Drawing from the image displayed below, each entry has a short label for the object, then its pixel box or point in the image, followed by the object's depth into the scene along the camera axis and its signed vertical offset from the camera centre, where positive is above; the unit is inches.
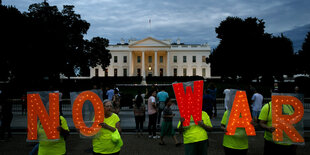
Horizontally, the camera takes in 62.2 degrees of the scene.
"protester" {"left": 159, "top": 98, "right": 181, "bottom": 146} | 296.0 -53.8
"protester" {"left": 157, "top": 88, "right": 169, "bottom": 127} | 422.9 -33.1
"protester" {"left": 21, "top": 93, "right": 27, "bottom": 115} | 562.3 -44.0
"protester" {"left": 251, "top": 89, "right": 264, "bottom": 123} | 387.2 -38.2
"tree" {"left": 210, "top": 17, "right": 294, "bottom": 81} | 1615.4 +172.1
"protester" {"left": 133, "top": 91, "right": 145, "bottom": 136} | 349.7 -41.9
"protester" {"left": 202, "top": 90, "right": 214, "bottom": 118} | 415.8 -38.6
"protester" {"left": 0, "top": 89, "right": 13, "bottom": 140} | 327.5 -41.6
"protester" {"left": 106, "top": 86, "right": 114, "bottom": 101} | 494.6 -27.0
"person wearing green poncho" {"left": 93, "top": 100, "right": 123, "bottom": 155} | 150.9 -34.8
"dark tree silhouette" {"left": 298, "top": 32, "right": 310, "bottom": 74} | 1828.2 +145.0
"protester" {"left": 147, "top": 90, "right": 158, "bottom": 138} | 341.4 -43.7
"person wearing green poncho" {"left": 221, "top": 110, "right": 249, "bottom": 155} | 156.3 -40.2
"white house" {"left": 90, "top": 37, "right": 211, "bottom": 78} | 3014.3 +204.6
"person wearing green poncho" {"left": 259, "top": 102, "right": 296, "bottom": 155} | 148.9 -36.6
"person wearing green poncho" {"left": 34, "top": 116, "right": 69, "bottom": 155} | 151.7 -38.1
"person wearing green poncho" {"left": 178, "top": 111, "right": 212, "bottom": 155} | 161.2 -36.5
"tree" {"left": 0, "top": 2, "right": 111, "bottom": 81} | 1069.1 +180.1
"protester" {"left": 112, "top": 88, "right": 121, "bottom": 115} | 375.7 -32.5
